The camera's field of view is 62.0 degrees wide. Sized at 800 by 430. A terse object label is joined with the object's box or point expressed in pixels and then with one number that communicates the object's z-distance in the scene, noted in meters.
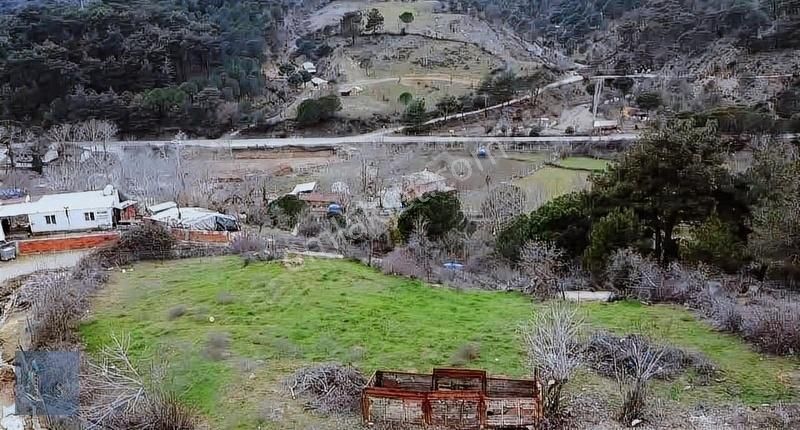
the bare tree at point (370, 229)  18.73
